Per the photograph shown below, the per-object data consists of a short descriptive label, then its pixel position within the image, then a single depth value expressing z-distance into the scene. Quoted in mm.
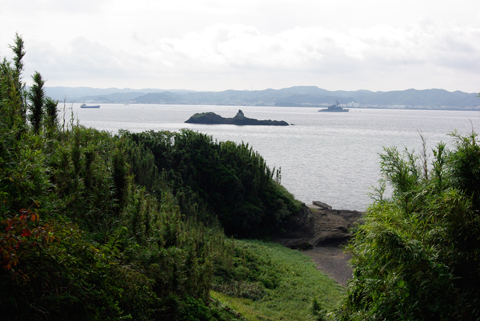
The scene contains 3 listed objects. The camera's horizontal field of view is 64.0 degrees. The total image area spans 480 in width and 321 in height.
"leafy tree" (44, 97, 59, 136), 13312
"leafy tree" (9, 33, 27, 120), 14700
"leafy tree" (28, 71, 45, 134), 13300
